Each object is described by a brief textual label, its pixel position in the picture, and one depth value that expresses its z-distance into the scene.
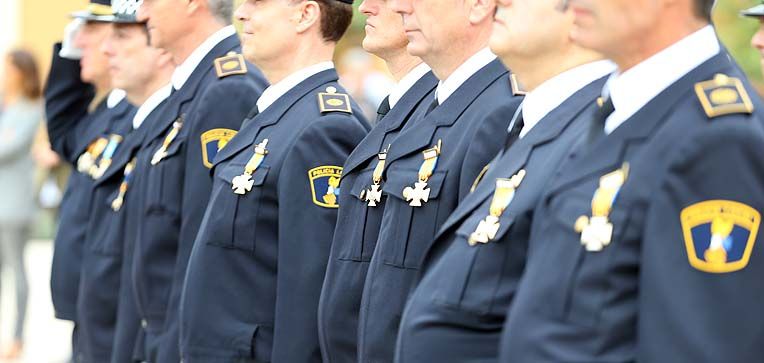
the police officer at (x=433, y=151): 7.56
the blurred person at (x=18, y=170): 20.09
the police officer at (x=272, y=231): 9.11
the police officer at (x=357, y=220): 8.36
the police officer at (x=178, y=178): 10.51
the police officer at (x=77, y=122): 13.16
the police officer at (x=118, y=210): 11.55
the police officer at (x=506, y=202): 6.22
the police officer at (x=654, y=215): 5.11
